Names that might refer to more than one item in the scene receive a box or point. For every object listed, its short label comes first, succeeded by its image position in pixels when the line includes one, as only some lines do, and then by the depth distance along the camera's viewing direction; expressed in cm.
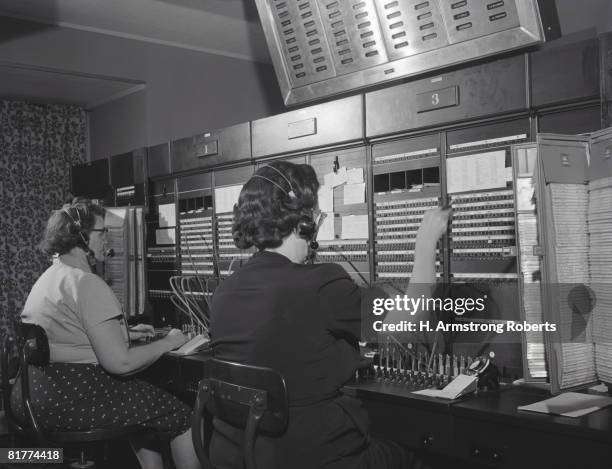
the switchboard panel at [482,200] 235
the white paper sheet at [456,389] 211
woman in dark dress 167
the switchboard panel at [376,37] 244
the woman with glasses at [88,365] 261
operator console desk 177
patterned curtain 522
